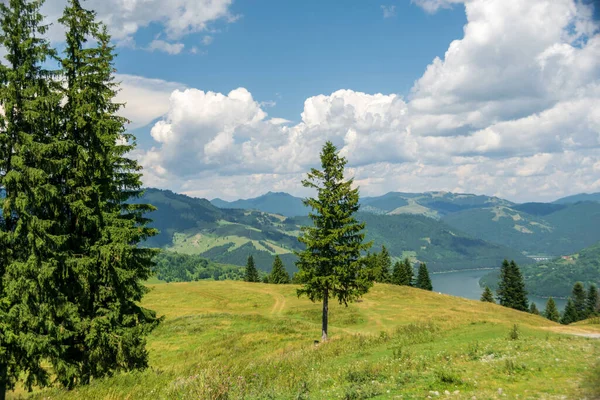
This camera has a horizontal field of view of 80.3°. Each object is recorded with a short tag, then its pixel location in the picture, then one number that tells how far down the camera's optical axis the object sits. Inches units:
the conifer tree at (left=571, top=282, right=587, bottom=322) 3779.5
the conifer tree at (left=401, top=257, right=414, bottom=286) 4033.0
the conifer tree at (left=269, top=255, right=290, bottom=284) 4187.3
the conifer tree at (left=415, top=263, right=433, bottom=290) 4197.6
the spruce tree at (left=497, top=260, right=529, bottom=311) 3474.4
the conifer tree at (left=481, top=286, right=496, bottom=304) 3739.9
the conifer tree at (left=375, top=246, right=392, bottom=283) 3986.2
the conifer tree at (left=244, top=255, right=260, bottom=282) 4259.8
